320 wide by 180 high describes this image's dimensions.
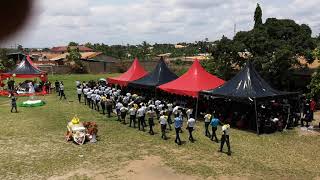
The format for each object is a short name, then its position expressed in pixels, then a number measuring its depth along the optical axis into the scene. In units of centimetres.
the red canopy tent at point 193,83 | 1577
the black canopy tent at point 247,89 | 1336
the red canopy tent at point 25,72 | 2297
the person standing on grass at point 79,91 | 2034
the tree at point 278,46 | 1986
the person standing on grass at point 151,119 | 1315
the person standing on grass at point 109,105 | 1652
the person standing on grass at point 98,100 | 1770
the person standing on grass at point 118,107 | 1522
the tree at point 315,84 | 1326
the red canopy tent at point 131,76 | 2117
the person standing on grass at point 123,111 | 1468
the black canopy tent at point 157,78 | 1864
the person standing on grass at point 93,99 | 1799
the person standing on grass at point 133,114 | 1403
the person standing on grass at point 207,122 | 1258
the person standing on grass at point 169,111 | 1461
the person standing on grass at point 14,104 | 1744
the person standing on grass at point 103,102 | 1678
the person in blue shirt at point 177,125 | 1164
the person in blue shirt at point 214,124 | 1168
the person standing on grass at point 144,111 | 1378
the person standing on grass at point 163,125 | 1228
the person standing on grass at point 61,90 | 2174
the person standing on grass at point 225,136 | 1041
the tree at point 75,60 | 4194
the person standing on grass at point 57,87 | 2428
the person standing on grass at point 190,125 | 1182
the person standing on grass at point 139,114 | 1361
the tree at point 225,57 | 2193
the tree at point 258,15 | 2813
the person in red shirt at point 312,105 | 1461
